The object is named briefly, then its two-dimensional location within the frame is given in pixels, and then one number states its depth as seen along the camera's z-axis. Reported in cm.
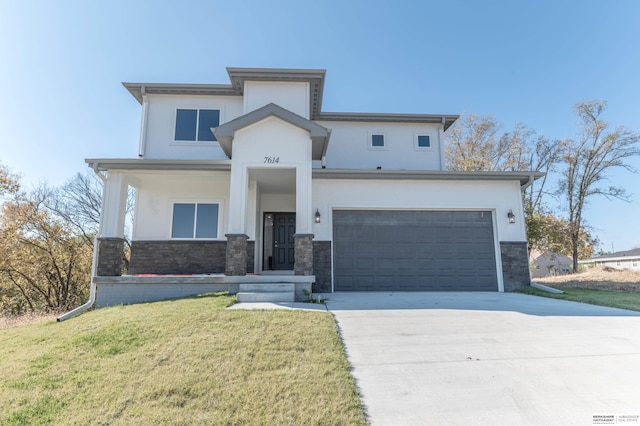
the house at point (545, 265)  2992
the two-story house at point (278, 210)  872
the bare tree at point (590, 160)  1900
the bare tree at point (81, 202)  2056
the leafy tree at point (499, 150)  2183
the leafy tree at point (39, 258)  1717
